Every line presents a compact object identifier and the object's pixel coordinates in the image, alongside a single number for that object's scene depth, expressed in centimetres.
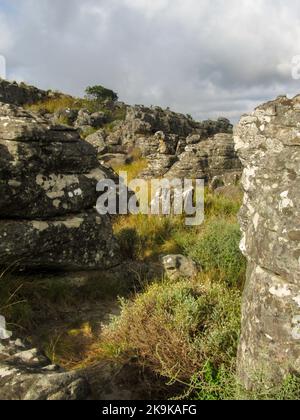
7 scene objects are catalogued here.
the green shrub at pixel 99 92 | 4645
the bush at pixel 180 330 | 391
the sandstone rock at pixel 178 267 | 649
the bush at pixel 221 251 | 636
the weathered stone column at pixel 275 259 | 291
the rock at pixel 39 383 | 275
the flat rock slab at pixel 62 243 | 576
